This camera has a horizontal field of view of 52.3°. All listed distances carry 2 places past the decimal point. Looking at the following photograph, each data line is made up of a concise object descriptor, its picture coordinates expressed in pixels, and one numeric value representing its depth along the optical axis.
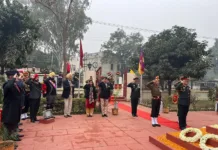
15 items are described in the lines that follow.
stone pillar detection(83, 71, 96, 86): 15.35
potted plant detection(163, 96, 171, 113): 9.43
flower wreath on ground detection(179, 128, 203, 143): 4.15
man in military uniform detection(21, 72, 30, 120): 6.70
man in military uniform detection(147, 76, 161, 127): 6.47
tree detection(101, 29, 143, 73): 37.69
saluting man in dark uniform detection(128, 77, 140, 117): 8.03
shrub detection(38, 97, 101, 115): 8.20
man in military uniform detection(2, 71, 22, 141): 4.46
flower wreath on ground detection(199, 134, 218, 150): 3.85
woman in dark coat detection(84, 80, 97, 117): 7.75
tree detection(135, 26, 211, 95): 15.50
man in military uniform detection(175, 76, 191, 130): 6.02
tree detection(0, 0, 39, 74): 10.89
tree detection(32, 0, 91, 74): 26.28
